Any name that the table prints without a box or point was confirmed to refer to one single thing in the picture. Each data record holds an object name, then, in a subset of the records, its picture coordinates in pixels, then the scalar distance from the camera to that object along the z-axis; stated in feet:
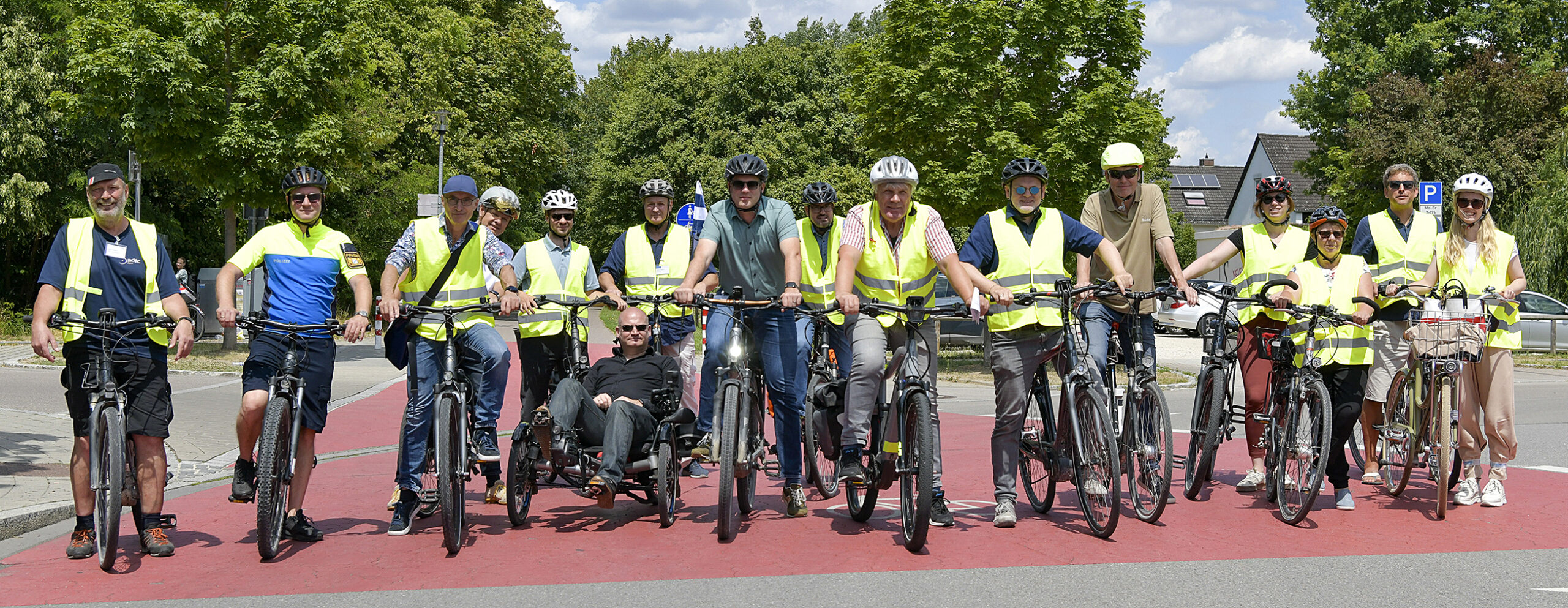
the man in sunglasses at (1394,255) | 26.18
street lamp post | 105.56
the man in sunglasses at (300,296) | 21.13
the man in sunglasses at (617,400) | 22.34
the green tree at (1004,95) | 75.25
